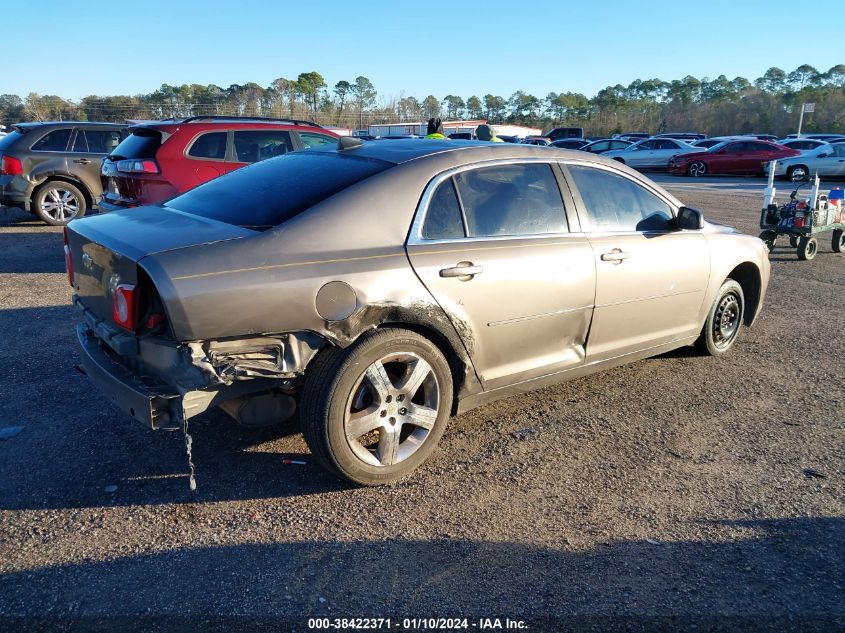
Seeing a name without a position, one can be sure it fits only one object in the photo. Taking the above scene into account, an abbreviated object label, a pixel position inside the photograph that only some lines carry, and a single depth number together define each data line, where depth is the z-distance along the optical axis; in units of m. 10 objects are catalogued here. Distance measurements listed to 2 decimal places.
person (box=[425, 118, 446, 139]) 9.91
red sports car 27.30
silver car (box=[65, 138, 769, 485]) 3.04
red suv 7.97
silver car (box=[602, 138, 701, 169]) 29.91
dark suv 10.80
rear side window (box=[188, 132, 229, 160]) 8.57
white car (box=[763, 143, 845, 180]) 25.50
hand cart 10.14
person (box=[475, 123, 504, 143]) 6.49
